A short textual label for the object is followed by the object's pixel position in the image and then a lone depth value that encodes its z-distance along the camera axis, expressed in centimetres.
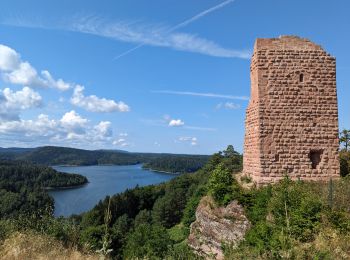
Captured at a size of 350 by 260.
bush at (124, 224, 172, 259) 2514
